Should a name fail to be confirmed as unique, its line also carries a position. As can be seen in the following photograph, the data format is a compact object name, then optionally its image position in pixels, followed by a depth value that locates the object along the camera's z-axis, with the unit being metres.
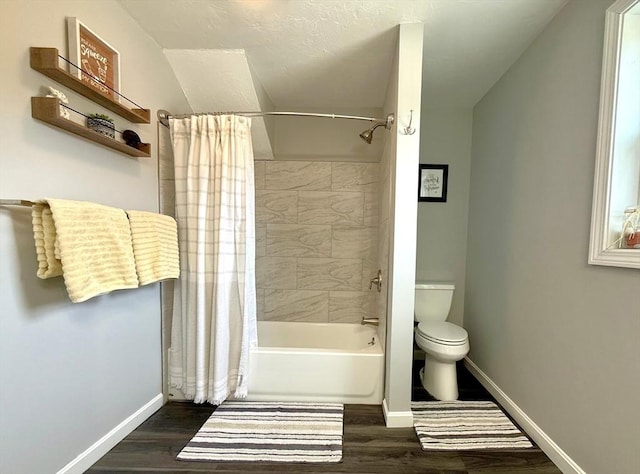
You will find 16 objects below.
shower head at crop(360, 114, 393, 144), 1.77
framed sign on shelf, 1.21
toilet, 1.92
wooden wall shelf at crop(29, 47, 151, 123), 1.07
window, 1.19
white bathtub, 1.84
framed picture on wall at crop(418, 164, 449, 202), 2.55
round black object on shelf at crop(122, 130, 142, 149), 1.49
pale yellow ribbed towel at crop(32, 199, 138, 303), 1.07
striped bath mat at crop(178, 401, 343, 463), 1.46
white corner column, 1.58
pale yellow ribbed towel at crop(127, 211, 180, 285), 1.45
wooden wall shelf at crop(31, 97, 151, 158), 1.09
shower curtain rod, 1.78
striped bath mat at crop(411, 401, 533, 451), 1.54
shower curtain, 1.74
